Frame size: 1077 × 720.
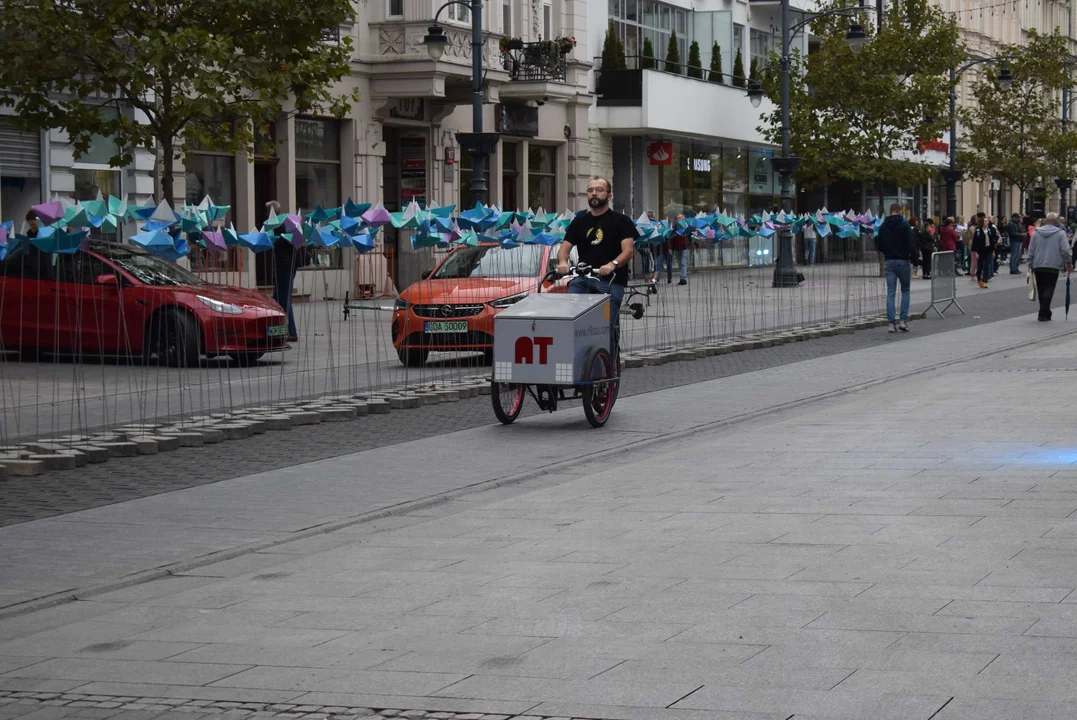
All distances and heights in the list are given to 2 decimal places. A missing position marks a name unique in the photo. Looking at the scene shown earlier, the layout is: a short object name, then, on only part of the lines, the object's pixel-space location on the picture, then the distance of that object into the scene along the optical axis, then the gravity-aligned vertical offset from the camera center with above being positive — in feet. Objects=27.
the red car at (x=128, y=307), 61.11 -2.05
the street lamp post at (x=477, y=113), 90.99 +7.09
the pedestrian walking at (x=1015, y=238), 162.81 -0.05
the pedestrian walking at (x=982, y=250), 133.39 -0.93
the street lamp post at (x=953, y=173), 175.01 +6.65
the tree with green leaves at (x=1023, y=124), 191.72 +13.05
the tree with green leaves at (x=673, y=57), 157.79 +16.97
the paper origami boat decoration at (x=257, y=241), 60.90 +0.29
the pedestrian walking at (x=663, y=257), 123.03 -1.03
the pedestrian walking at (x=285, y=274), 70.69 -1.05
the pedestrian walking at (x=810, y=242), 107.30 -0.10
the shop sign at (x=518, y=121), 129.49 +9.41
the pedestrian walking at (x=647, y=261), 90.90 -0.99
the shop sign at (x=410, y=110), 117.70 +9.45
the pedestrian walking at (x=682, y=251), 119.47 -0.61
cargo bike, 41.55 -2.63
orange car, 62.69 -2.29
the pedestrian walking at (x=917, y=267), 147.18 -2.47
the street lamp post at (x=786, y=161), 125.59 +6.09
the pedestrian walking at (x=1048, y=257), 82.74 -0.96
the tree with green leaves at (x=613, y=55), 149.79 +16.35
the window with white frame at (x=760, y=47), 179.63 +20.51
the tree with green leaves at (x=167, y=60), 70.74 +7.97
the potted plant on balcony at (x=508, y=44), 121.70 +14.26
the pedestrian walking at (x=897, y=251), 78.59 -0.54
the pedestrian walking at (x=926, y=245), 140.36 -0.50
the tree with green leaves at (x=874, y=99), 150.10 +12.33
